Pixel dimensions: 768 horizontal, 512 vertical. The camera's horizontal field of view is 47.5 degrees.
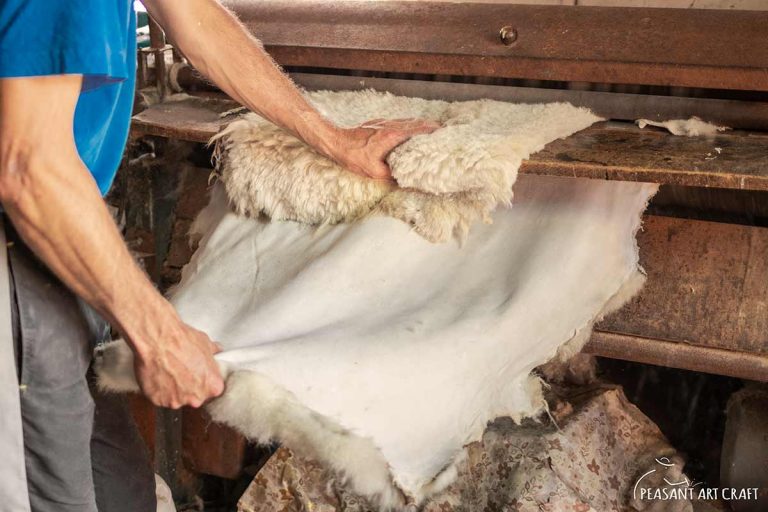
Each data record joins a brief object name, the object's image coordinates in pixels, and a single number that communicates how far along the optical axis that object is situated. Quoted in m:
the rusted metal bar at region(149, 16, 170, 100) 2.09
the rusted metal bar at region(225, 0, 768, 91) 1.65
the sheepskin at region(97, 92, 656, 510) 1.29
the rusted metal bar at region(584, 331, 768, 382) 1.68
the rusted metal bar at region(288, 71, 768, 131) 1.66
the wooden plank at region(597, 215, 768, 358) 1.69
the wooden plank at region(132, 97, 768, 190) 1.33
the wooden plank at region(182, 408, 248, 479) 2.30
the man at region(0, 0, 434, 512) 1.06
